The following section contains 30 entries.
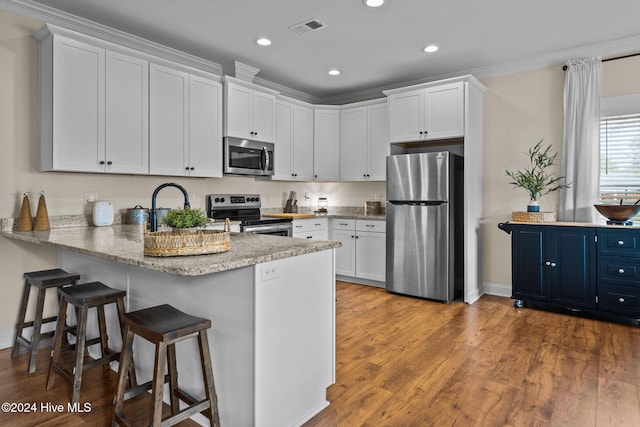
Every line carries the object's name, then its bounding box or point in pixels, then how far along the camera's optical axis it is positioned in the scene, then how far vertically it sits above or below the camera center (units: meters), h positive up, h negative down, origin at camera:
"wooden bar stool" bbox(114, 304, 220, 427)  1.57 -0.61
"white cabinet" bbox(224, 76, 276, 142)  4.08 +1.17
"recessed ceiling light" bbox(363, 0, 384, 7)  2.90 +1.64
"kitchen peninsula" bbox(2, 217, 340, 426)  1.67 -0.49
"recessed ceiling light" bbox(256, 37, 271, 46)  3.62 +1.68
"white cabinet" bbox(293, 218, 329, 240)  4.68 -0.19
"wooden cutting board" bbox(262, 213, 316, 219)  4.59 -0.03
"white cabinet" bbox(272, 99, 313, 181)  4.81 +0.95
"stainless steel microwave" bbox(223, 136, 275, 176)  4.08 +0.65
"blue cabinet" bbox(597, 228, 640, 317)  3.34 -0.53
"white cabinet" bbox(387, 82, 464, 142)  4.13 +1.15
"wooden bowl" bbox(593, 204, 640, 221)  3.44 +0.01
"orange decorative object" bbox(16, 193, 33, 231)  2.83 -0.03
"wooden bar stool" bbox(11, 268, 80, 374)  2.49 -0.61
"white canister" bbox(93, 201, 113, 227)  3.21 +0.00
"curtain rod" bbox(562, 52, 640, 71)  3.67 +1.54
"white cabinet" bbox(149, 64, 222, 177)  3.46 +0.88
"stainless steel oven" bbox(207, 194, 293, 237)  4.17 +0.00
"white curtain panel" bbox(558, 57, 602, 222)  3.81 +0.76
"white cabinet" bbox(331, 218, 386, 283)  4.72 -0.45
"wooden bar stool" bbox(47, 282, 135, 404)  2.08 -0.63
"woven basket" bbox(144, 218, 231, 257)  1.63 -0.13
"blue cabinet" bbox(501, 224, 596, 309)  3.58 -0.51
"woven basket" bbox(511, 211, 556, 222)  3.84 -0.04
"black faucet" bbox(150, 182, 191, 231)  1.84 +0.02
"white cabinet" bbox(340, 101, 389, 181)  4.94 +0.97
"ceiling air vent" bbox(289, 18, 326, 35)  3.28 +1.67
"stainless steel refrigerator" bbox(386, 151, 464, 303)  4.08 -0.13
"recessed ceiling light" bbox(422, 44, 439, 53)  3.78 +1.68
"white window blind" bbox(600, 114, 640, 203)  3.72 +0.55
